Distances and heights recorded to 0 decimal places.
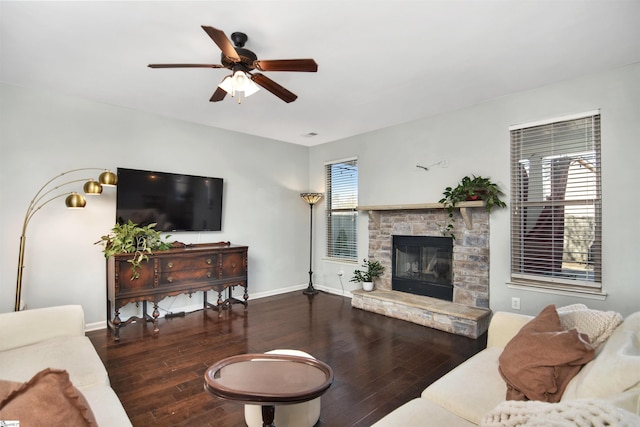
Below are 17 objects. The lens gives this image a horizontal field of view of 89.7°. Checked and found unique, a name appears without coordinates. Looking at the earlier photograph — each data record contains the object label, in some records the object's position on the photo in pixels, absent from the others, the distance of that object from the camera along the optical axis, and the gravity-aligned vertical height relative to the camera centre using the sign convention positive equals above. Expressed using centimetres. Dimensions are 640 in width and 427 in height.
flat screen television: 394 +21
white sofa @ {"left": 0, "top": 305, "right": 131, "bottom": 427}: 162 -87
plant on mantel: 367 +29
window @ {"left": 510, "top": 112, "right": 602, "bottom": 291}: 315 +15
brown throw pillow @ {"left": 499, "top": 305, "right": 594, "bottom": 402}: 148 -69
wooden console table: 352 -74
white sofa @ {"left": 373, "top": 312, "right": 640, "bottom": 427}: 86 -65
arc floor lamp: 310 +20
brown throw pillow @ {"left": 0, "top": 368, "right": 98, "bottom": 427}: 89 -54
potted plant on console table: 353 -31
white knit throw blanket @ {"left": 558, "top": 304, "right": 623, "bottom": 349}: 164 -56
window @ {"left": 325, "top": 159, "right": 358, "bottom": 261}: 546 +14
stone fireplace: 375 -64
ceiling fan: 224 +108
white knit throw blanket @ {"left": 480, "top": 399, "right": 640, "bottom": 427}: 76 -50
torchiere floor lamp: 558 +28
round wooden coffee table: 158 -90
